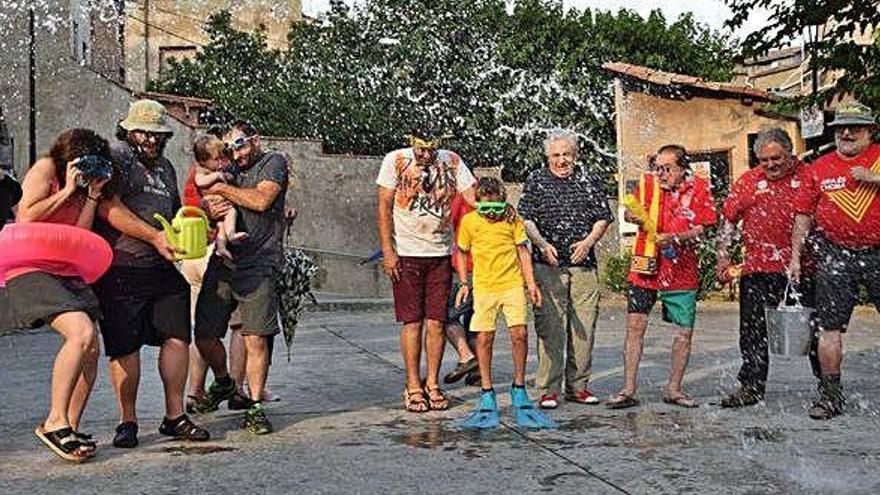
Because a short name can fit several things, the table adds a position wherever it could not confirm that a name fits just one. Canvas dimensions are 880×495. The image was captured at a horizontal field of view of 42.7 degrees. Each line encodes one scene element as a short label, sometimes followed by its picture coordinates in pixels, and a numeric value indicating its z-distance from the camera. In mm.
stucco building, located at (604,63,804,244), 19234
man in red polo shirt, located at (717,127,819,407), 7059
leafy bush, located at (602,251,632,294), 17453
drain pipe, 22359
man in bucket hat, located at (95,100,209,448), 5918
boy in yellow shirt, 6879
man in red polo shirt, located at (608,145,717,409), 7258
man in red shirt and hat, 6742
